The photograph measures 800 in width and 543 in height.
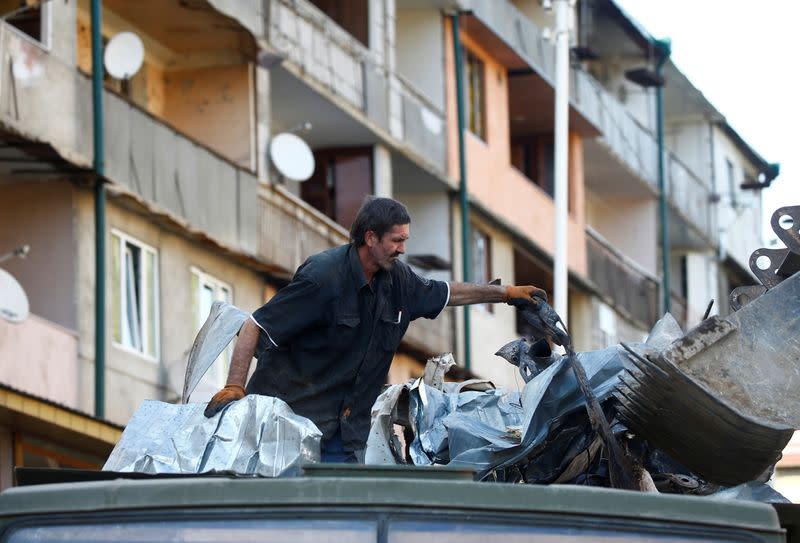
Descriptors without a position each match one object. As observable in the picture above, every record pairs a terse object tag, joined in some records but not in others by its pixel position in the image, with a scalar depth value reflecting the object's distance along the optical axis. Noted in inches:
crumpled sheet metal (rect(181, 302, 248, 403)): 316.5
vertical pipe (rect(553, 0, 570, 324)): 1101.1
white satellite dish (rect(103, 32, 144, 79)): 1045.8
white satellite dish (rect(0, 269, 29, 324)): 883.4
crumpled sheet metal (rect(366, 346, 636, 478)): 301.7
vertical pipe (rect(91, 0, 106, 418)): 981.8
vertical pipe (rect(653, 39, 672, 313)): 1851.6
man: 311.0
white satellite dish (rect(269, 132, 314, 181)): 1185.4
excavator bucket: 274.8
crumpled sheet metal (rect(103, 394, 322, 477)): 282.2
